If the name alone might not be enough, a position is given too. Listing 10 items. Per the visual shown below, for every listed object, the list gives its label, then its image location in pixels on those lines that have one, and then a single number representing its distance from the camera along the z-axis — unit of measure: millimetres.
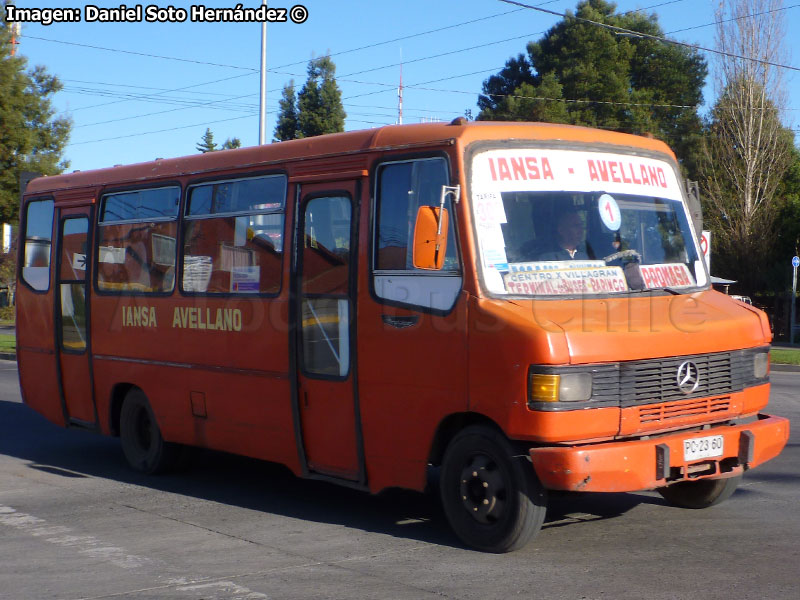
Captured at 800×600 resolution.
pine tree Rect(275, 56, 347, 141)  49625
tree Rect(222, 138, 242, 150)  75938
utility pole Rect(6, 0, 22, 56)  30309
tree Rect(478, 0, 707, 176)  47406
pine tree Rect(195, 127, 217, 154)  93875
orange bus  6168
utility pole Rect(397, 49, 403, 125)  39219
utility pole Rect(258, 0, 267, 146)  27062
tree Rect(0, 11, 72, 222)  30016
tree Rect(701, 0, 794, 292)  38688
